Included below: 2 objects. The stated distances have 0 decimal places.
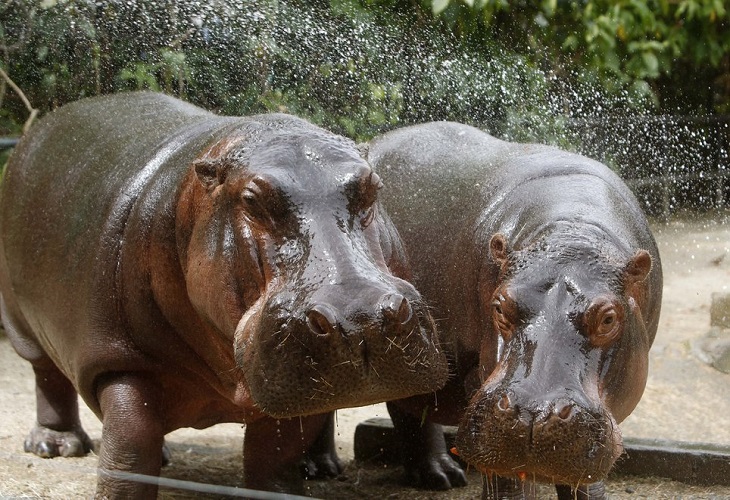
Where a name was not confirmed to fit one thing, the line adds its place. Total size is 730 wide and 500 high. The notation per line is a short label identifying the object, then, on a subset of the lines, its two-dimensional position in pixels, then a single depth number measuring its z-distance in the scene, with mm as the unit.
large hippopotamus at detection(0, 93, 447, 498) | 5734
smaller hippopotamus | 6199
